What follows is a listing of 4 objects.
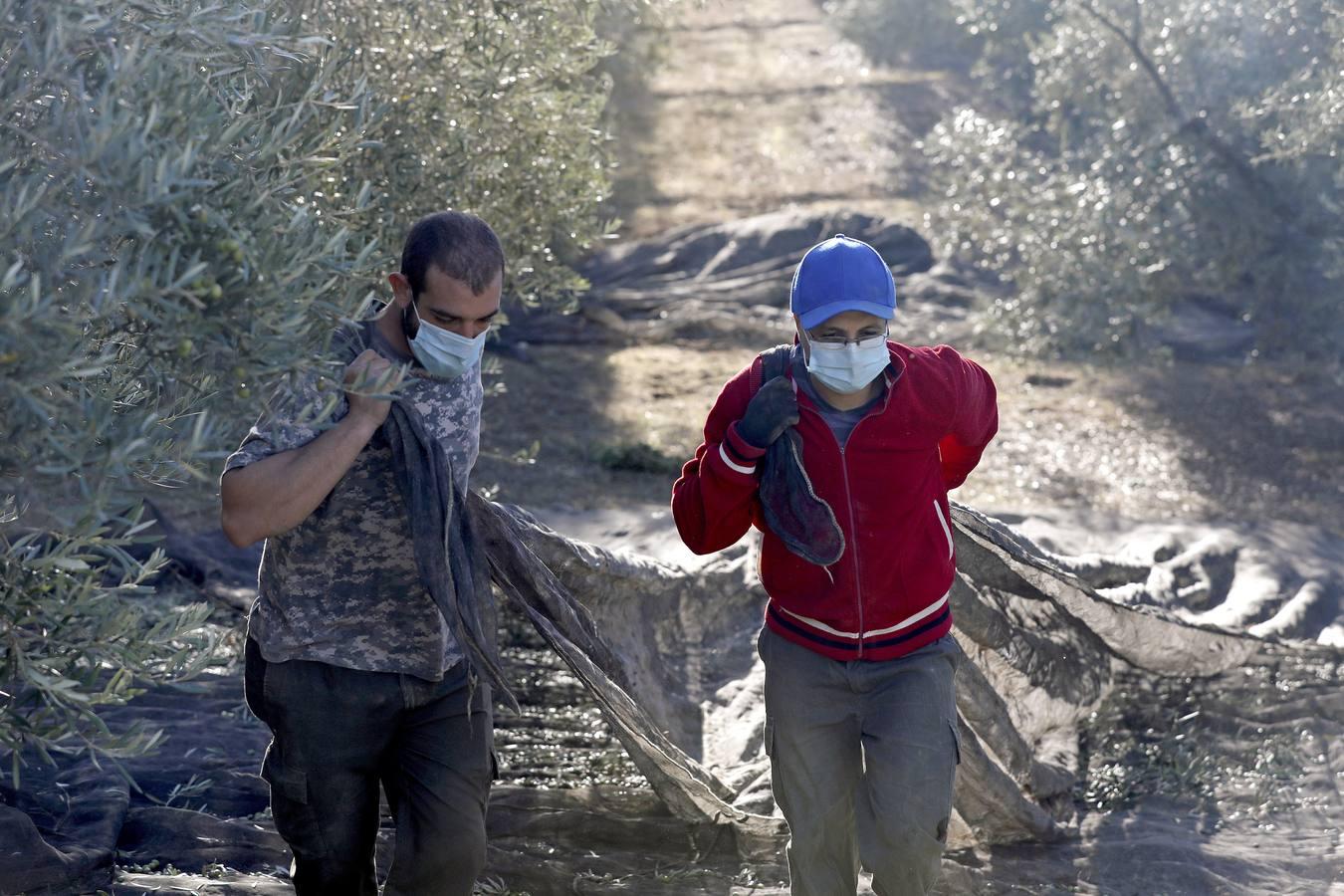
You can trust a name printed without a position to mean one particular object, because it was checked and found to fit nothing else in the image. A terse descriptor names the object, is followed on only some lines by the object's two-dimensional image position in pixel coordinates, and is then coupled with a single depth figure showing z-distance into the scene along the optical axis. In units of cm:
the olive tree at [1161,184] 2491
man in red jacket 687
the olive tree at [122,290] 455
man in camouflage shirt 648
